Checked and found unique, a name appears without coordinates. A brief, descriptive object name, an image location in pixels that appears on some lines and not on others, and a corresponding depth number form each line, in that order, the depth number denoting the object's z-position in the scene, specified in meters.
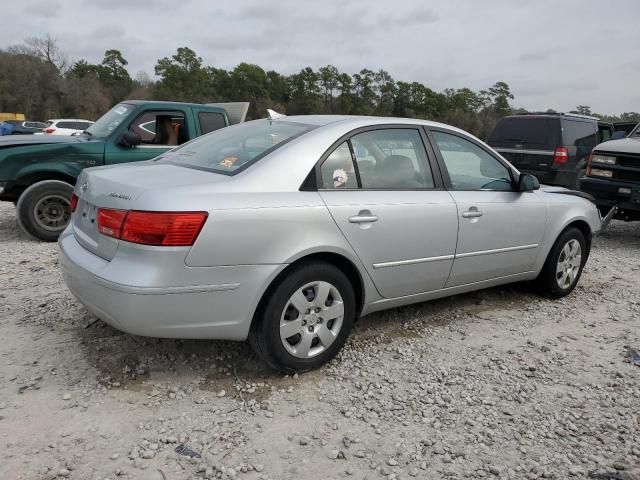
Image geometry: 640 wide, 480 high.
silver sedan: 2.73
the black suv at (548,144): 9.64
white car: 22.95
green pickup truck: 6.46
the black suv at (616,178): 7.58
